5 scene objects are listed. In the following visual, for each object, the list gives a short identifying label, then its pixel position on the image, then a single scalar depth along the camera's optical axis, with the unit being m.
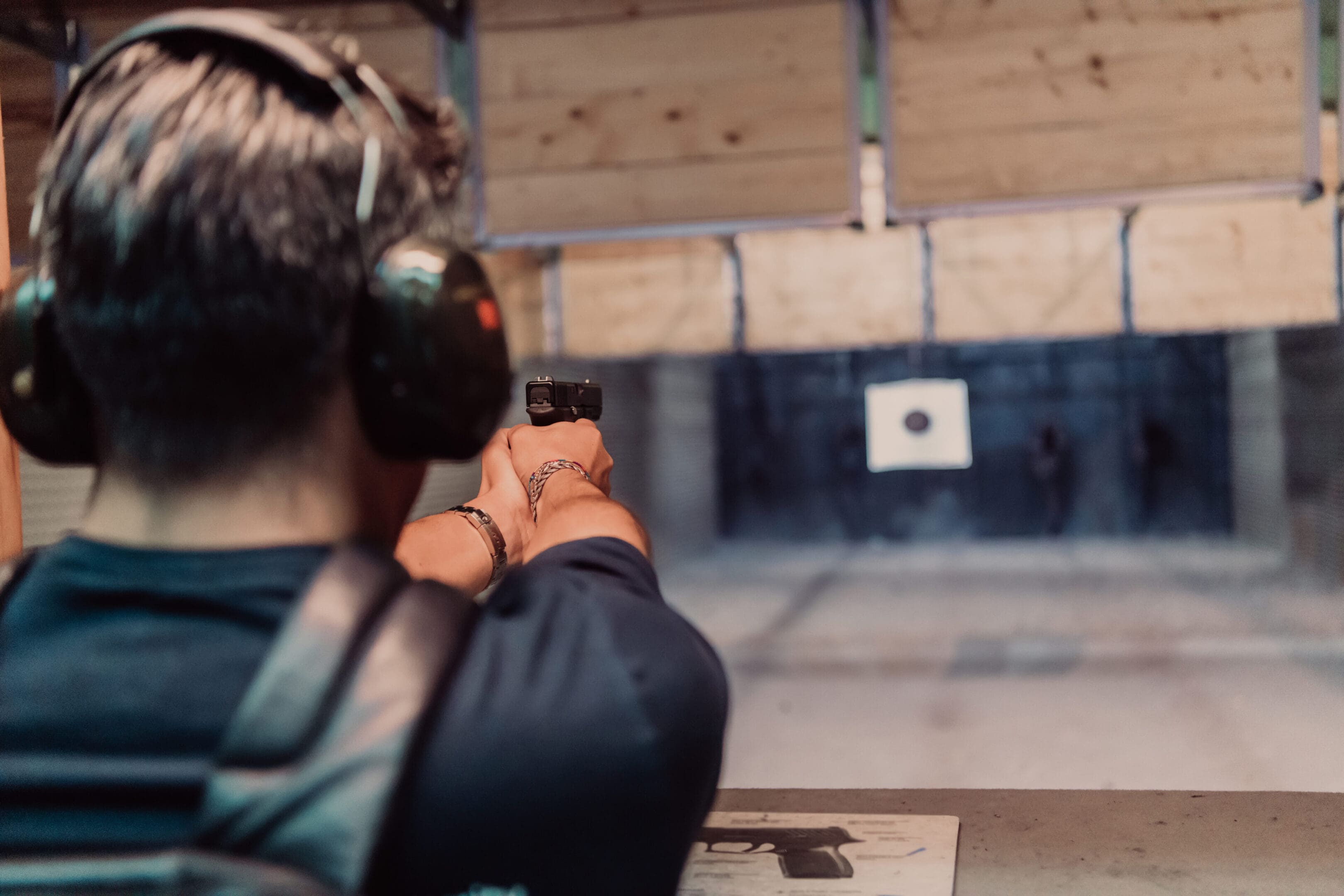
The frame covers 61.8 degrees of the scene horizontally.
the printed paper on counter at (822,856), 1.26
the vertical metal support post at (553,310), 5.99
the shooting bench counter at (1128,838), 1.26
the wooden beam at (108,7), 3.96
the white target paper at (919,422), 11.30
